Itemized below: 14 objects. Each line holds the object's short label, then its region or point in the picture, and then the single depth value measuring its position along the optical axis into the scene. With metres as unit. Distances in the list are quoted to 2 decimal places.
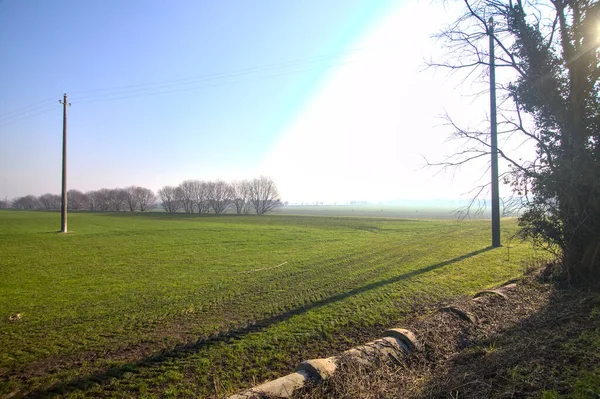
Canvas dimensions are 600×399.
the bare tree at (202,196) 87.56
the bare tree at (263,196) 85.44
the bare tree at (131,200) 95.50
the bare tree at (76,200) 109.19
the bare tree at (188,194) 89.31
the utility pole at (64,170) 23.97
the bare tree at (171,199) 90.25
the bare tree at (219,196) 86.44
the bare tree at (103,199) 100.06
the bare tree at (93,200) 105.36
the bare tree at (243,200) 85.69
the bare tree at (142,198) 96.00
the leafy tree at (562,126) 6.31
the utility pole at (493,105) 7.62
